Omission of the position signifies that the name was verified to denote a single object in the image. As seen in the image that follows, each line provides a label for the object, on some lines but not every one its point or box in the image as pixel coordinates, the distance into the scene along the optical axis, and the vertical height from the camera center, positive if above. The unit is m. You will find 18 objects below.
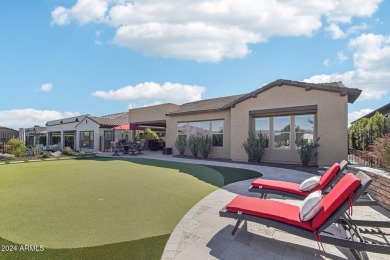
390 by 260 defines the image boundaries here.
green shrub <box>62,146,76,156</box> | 21.31 -1.69
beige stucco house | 11.30 +1.16
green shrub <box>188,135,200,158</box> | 17.08 -0.70
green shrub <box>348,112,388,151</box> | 10.63 +0.35
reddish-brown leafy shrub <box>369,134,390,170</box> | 6.04 -0.41
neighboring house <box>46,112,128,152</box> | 26.29 +0.55
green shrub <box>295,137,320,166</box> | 11.55 -0.75
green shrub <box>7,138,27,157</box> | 19.31 -1.12
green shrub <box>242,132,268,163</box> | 13.38 -0.59
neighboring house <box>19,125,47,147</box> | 38.16 +0.01
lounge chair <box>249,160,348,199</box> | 5.01 -1.25
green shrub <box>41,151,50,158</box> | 18.79 -1.76
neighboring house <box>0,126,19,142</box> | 39.50 +0.55
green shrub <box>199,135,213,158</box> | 16.64 -0.69
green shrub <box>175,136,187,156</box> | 18.33 -0.76
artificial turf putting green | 3.69 -1.84
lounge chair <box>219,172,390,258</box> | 2.98 -1.30
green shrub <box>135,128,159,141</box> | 27.88 +0.11
